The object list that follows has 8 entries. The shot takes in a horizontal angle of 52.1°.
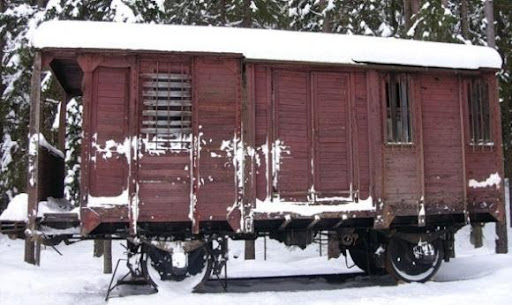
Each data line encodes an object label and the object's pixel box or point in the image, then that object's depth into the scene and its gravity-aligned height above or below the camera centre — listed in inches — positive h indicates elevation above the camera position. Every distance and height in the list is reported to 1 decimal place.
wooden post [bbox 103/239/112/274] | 576.0 -81.6
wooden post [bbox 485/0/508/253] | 621.9 +58.9
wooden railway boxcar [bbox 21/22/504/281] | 324.2 +31.5
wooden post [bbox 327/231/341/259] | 661.3 -87.7
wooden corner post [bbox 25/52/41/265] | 314.3 +21.6
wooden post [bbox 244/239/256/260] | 734.5 -94.8
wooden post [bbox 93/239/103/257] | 804.6 -100.4
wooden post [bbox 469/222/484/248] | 803.4 -85.8
